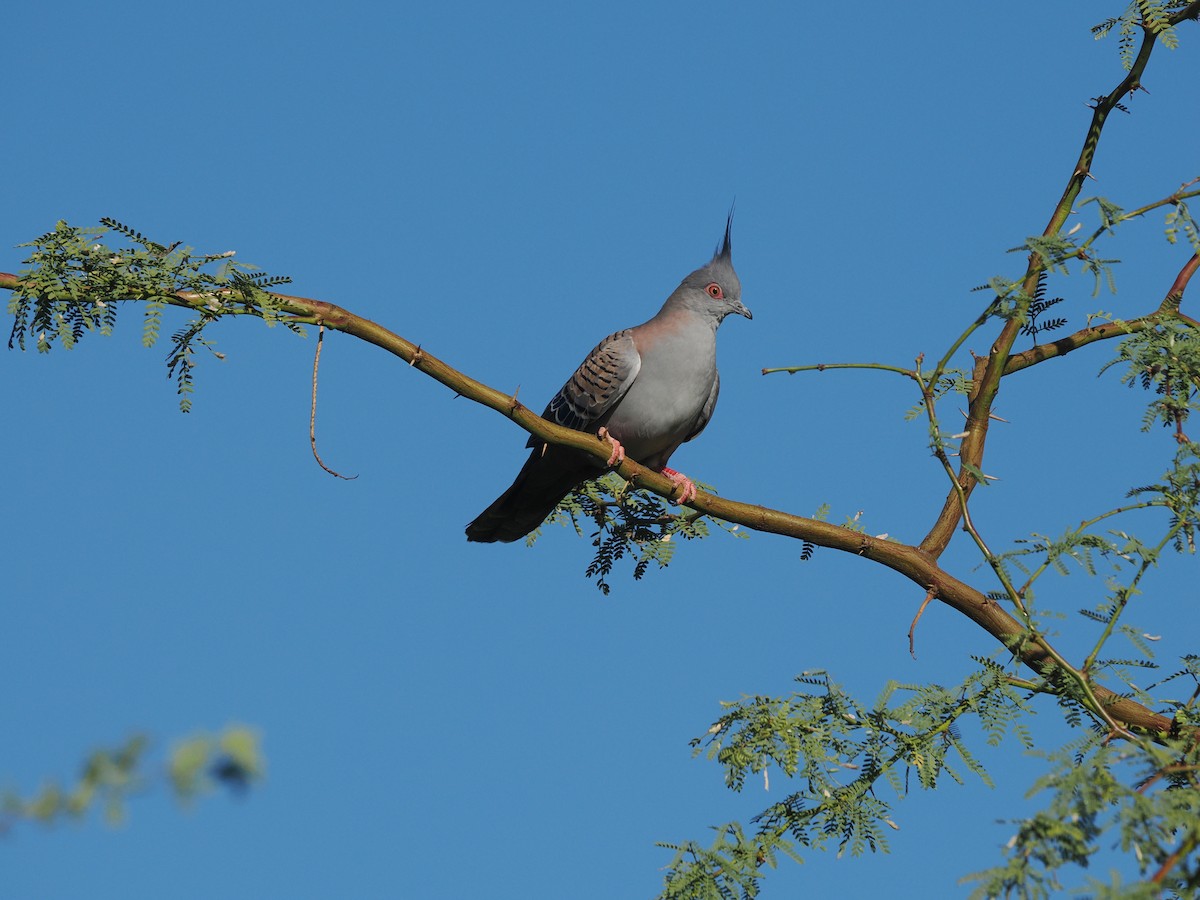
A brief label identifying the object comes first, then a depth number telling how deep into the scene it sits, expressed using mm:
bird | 12672
